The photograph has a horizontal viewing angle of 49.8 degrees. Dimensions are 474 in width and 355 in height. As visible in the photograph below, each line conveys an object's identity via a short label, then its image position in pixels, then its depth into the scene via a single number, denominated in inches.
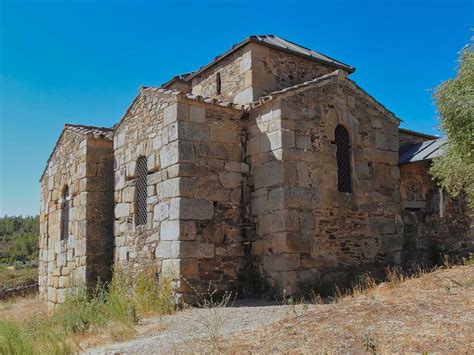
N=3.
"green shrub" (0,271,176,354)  259.3
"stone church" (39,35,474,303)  393.7
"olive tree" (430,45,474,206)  403.9
